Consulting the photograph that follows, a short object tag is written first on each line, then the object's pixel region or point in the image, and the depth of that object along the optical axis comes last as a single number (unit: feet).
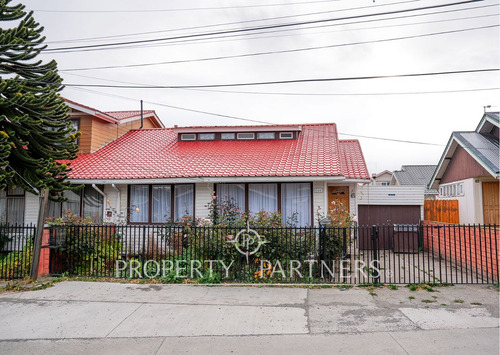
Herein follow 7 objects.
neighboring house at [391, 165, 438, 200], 135.54
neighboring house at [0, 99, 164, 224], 44.86
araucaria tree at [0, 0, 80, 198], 32.22
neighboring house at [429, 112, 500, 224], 45.63
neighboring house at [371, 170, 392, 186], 197.00
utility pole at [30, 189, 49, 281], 29.25
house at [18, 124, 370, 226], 40.78
